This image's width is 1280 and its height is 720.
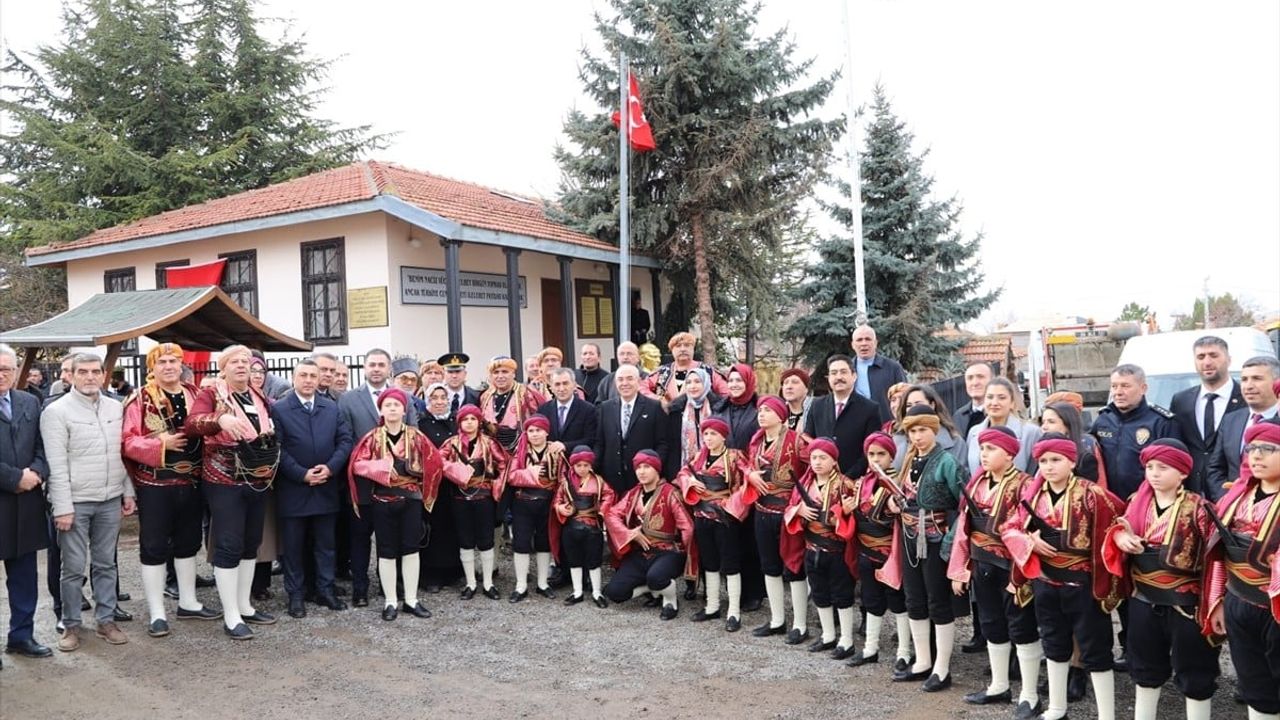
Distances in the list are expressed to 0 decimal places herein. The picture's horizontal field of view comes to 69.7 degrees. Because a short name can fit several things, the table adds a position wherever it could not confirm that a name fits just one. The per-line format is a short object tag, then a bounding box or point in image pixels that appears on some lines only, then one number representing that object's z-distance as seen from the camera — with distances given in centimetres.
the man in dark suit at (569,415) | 784
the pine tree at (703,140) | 1638
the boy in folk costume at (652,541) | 711
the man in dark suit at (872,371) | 728
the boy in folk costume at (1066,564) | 450
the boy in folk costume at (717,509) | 674
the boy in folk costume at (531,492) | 754
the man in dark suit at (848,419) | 645
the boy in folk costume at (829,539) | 588
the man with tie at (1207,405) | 551
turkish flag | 1502
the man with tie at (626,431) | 766
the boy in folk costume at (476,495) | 762
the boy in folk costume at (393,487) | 702
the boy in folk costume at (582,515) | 746
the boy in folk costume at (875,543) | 566
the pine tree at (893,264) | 1786
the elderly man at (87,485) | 597
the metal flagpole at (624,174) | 1408
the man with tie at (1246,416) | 505
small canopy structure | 935
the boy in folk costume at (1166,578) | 414
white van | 1209
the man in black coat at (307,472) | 692
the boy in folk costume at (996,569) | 482
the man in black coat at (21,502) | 570
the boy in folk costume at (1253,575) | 385
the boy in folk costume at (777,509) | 635
